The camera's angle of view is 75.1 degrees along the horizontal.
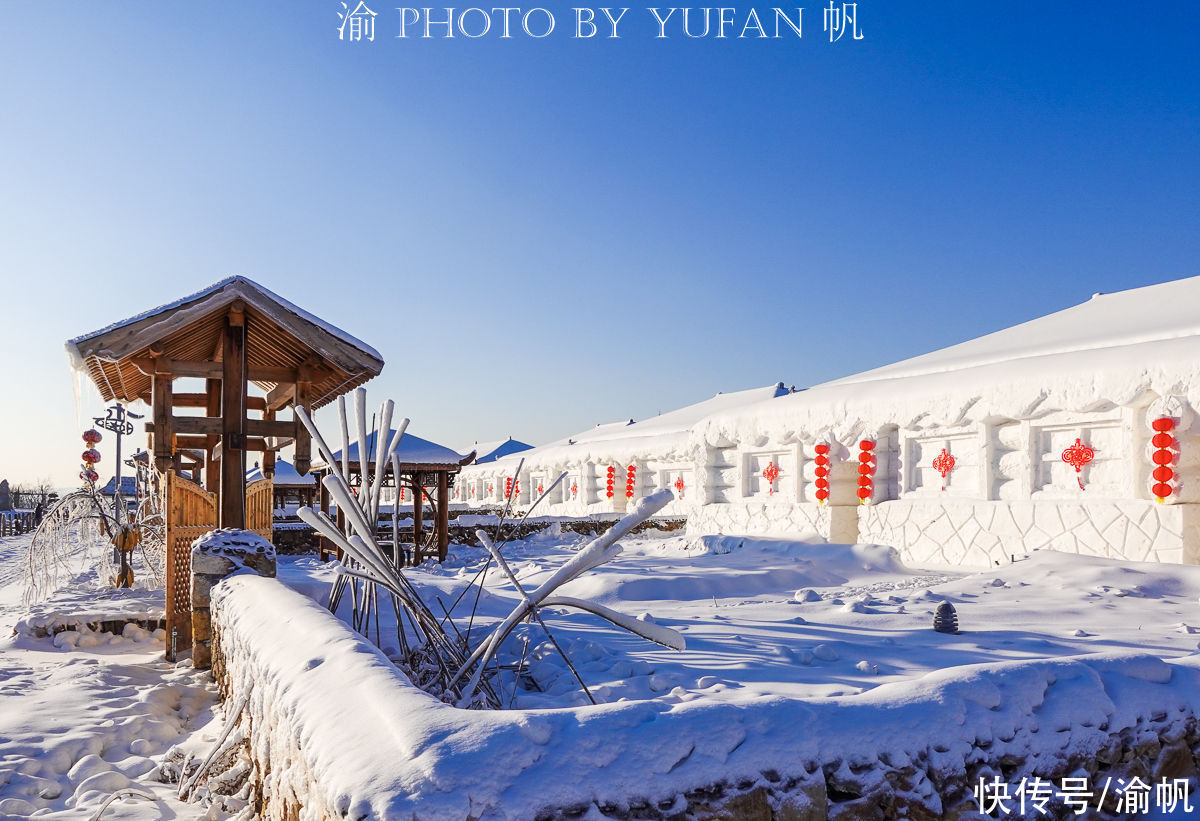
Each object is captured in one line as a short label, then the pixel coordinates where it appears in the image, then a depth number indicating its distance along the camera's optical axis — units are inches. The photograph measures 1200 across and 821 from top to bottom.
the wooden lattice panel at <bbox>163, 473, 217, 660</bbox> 273.4
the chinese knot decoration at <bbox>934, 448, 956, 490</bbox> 486.6
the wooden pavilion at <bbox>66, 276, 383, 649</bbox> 310.2
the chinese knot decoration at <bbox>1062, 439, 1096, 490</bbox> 410.6
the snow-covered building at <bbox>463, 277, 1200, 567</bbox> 379.2
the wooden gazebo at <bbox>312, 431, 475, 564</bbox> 612.7
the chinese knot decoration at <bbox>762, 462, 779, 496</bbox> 618.5
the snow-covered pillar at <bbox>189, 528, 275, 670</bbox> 256.7
